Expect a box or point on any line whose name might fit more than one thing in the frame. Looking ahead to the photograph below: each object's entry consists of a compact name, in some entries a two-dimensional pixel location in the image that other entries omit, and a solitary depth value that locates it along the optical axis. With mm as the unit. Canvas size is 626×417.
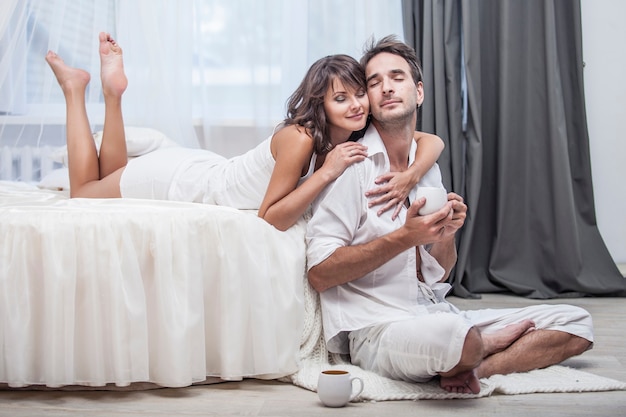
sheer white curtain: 3527
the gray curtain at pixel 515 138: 3510
